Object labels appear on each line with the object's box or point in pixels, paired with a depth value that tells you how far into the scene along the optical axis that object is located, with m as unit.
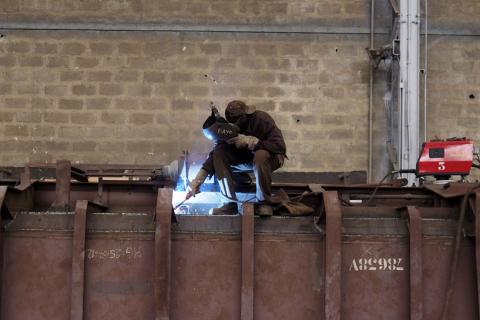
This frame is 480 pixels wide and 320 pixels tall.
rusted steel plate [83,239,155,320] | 7.50
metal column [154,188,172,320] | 7.29
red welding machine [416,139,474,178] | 11.41
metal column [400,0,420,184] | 17.47
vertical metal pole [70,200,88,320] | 7.30
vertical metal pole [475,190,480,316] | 7.40
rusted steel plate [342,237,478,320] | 7.61
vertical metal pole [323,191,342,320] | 7.36
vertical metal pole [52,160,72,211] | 8.70
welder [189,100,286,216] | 8.89
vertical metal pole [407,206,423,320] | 7.43
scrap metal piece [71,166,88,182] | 10.38
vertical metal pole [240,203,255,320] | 7.39
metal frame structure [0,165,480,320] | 7.43
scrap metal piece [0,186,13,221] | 7.48
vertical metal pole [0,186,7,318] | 7.39
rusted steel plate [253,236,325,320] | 7.55
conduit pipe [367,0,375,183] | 18.80
